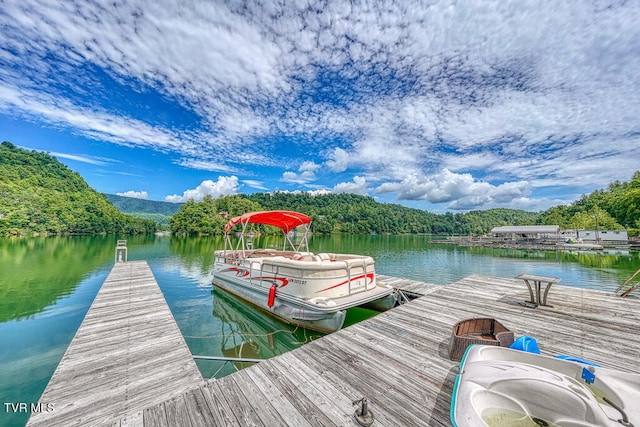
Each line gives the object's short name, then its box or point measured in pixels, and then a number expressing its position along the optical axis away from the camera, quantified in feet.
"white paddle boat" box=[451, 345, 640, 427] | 5.79
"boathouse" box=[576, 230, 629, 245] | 133.39
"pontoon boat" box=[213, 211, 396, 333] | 21.57
